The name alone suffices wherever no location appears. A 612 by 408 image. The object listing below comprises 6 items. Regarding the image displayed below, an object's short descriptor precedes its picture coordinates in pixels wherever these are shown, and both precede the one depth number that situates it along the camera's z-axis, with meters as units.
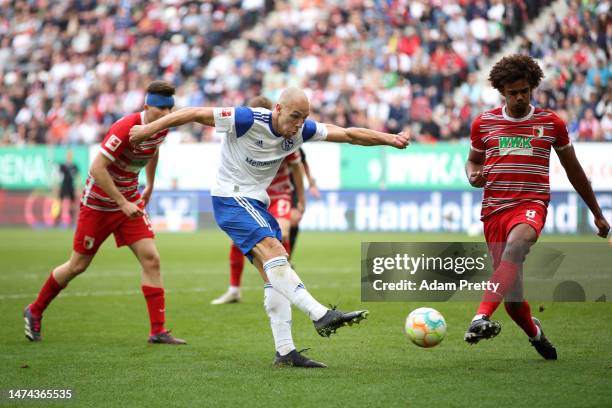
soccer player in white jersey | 13.84
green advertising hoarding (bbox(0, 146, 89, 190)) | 56.97
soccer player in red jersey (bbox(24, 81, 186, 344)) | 16.75
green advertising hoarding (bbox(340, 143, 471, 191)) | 47.53
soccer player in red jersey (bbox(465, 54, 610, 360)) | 13.53
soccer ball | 13.79
